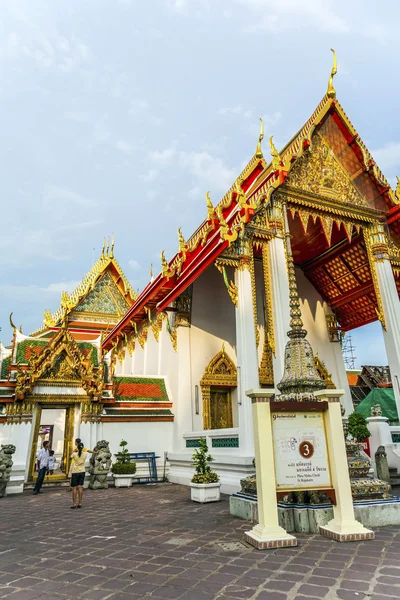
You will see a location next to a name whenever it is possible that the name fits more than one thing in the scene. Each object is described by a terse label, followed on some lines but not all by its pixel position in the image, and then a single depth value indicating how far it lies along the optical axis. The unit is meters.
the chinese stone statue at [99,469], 8.81
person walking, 8.25
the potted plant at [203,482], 6.64
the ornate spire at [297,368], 4.75
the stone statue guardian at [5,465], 7.89
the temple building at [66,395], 8.92
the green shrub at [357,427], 7.79
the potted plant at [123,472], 9.09
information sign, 4.01
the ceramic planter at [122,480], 9.08
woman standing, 6.25
